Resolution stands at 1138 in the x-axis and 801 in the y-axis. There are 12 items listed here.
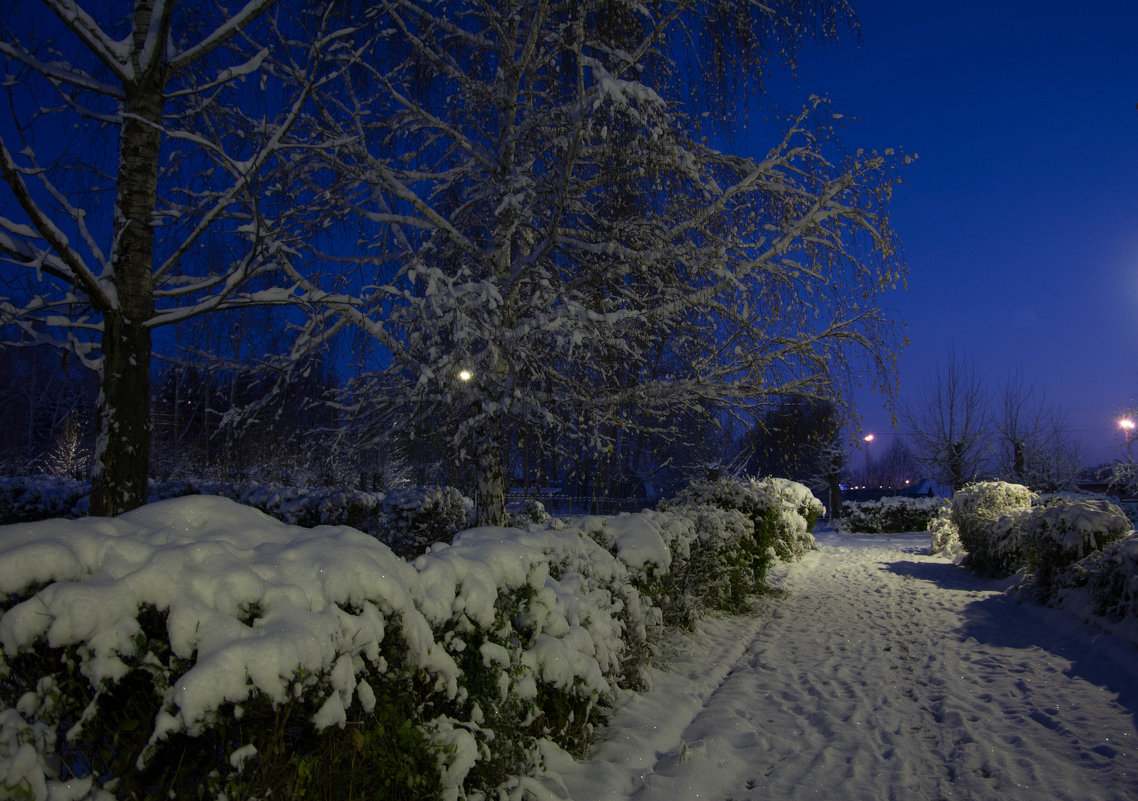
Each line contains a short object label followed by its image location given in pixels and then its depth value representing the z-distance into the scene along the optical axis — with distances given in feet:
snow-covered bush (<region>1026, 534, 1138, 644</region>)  17.80
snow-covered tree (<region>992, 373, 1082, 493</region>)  80.68
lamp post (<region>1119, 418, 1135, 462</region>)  69.82
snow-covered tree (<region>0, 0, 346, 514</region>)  11.69
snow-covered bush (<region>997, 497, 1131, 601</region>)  23.41
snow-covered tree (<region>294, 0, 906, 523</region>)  17.67
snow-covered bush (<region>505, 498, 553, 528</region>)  25.00
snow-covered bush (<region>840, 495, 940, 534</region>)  72.08
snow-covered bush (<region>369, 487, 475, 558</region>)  34.30
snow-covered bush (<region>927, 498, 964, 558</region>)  46.42
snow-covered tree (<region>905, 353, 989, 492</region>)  80.18
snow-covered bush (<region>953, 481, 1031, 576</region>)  32.58
